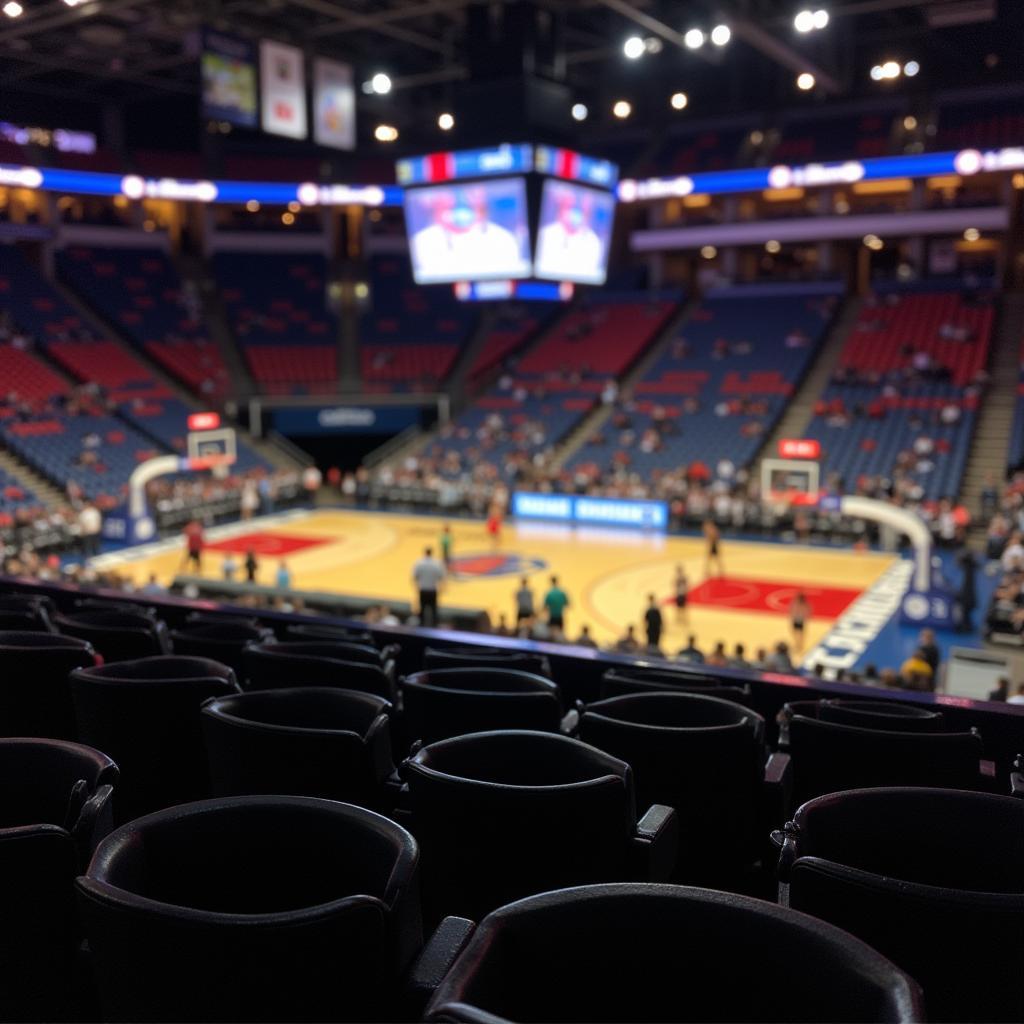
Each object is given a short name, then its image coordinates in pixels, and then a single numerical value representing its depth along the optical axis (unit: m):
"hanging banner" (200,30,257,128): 17.44
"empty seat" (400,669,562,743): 4.38
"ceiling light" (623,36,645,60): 20.50
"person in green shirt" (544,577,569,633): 16.30
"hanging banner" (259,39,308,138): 18.14
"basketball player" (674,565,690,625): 18.31
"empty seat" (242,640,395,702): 5.07
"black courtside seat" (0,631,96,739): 4.62
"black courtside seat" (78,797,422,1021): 1.85
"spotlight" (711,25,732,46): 18.72
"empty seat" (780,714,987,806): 4.08
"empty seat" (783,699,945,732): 4.69
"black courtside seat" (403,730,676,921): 2.73
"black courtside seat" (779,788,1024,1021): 2.14
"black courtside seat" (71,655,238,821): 3.88
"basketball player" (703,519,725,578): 21.69
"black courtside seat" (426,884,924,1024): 1.80
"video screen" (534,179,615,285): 15.52
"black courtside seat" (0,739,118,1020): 2.40
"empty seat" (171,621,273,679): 6.13
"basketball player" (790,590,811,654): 16.62
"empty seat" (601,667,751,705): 5.32
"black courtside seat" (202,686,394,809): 3.36
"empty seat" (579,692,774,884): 3.84
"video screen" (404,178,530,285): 15.41
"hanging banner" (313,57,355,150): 19.12
